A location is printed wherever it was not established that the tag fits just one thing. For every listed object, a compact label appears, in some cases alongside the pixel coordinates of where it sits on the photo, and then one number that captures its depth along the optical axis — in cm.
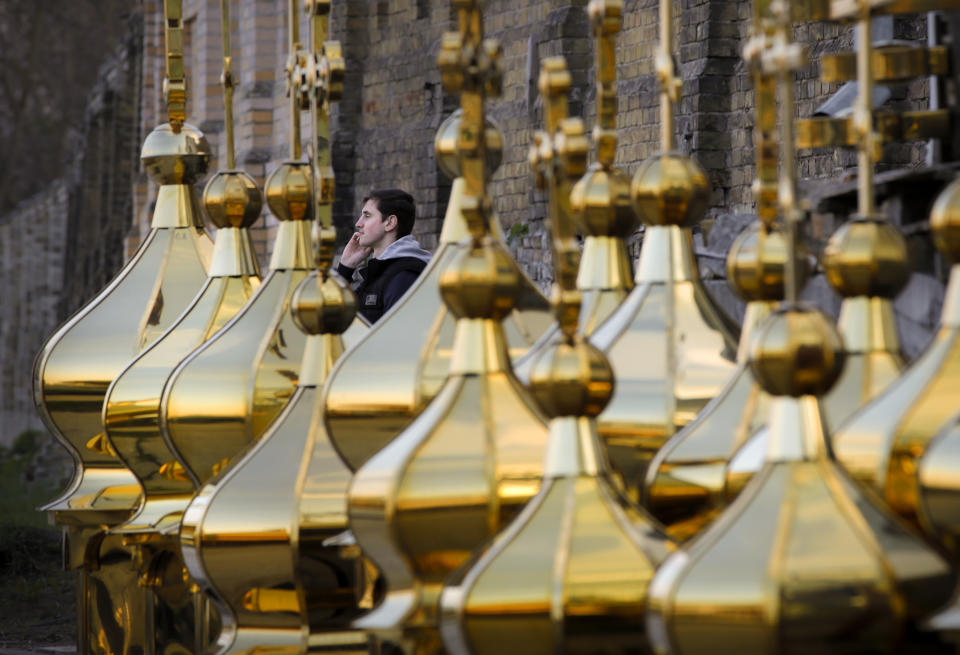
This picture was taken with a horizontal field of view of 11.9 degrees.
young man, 1995
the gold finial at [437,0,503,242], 1048
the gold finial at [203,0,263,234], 1275
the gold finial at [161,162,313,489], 1201
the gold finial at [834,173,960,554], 999
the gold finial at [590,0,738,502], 1095
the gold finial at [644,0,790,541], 1061
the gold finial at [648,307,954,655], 964
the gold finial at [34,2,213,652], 1317
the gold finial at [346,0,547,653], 1038
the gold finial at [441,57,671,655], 998
